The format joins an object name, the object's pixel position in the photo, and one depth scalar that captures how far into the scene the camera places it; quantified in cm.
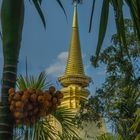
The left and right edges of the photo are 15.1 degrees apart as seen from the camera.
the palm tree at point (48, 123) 1063
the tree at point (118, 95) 1256
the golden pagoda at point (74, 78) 3500
